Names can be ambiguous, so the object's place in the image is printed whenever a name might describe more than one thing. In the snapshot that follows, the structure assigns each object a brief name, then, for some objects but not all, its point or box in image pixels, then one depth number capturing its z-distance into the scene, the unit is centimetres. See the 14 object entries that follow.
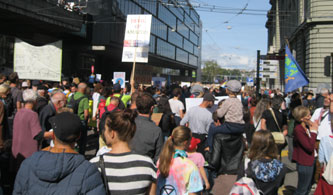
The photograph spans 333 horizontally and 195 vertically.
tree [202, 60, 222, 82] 11961
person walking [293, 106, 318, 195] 483
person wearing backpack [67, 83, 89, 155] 702
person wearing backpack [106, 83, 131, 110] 789
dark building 2561
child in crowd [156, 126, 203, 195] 307
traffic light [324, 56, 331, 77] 1398
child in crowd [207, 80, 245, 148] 499
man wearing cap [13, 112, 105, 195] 213
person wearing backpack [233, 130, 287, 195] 320
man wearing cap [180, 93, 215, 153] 555
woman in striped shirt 239
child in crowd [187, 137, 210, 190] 382
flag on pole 866
